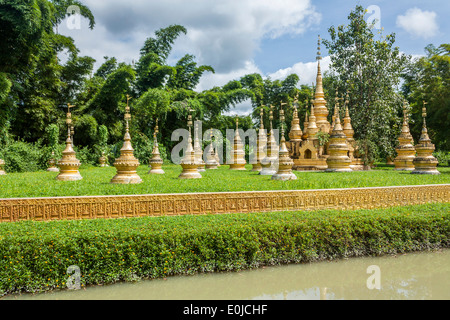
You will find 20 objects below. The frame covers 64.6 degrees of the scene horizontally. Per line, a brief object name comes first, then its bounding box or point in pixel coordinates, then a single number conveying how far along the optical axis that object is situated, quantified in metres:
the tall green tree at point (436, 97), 25.44
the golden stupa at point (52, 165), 21.03
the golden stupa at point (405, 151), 18.53
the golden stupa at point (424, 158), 14.69
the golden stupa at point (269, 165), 14.34
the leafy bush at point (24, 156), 21.70
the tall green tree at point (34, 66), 19.80
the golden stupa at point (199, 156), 18.34
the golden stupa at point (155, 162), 16.80
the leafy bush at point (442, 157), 29.56
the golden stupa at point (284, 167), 11.74
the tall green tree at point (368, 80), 20.20
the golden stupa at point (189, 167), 12.84
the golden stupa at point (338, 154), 16.43
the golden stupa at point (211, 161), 22.01
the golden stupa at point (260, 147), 18.58
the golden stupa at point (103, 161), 27.33
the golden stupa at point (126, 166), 11.12
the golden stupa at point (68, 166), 12.93
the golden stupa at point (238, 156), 21.17
